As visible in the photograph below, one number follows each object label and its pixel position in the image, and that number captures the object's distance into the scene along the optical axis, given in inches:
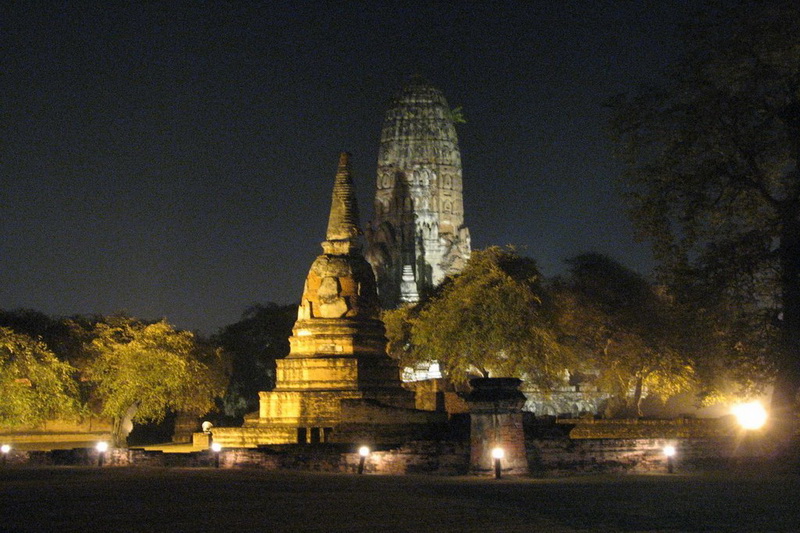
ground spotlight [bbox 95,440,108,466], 1174.3
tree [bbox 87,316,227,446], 1822.1
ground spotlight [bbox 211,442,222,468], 1153.8
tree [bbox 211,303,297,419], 2906.0
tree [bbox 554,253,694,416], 2047.2
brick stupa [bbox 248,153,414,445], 1636.3
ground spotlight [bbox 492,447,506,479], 949.8
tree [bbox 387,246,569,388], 1983.3
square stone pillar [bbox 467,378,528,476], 962.1
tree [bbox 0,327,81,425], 1545.3
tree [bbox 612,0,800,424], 1092.5
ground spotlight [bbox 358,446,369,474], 1054.6
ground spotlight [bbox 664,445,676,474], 1024.2
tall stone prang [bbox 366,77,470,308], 3978.8
